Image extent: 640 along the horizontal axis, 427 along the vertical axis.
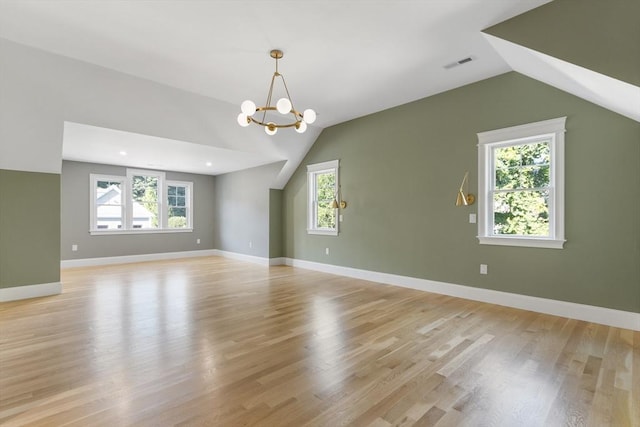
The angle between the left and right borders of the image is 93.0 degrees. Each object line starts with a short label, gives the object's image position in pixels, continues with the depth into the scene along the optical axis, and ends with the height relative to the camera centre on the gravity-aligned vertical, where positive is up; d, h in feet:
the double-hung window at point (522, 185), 12.44 +1.22
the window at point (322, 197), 21.71 +1.22
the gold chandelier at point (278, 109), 11.05 +3.82
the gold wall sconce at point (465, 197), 14.66 +0.77
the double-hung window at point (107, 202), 24.44 +0.94
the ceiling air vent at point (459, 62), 12.46 +6.30
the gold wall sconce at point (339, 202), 20.81 +0.76
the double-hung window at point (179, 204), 28.91 +0.89
